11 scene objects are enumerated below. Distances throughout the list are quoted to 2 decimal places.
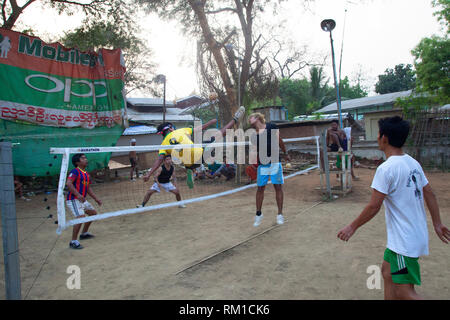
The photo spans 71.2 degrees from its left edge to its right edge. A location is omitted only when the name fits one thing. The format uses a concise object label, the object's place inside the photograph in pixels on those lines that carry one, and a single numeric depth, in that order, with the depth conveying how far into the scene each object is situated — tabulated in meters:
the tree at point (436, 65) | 16.16
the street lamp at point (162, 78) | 20.61
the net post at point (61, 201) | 4.34
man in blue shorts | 5.50
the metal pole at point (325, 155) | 7.29
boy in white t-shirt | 2.29
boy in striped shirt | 4.95
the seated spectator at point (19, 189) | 9.89
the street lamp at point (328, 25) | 9.86
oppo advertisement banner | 8.31
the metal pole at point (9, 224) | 2.57
